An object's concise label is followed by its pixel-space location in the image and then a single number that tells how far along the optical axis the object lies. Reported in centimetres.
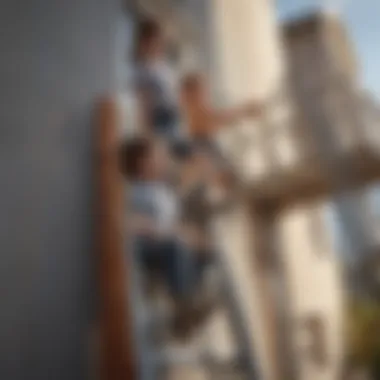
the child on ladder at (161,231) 345
